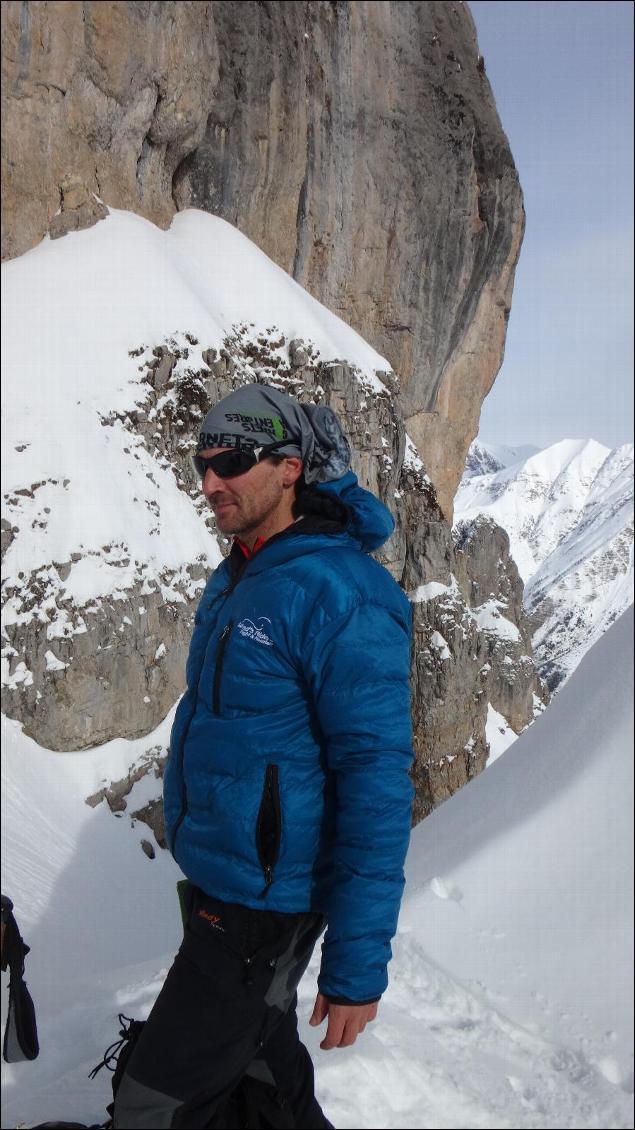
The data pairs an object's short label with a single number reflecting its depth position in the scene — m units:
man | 1.64
